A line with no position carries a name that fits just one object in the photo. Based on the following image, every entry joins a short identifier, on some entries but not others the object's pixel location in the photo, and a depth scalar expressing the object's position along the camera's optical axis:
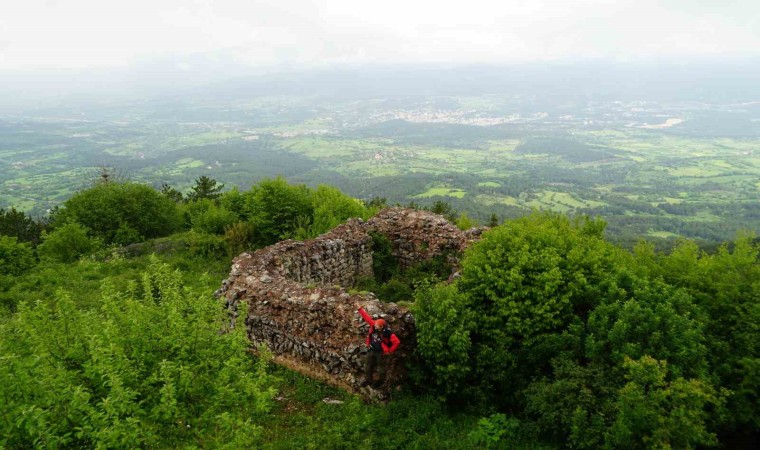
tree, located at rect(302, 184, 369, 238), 23.56
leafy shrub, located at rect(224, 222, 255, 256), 22.83
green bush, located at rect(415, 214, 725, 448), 8.37
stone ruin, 11.59
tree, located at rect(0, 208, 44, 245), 33.41
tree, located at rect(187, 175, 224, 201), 46.16
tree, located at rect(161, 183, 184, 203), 47.34
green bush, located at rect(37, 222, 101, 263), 23.52
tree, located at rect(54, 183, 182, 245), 27.75
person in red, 10.81
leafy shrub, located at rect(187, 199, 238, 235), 25.05
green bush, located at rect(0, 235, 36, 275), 21.66
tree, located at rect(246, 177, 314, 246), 23.83
